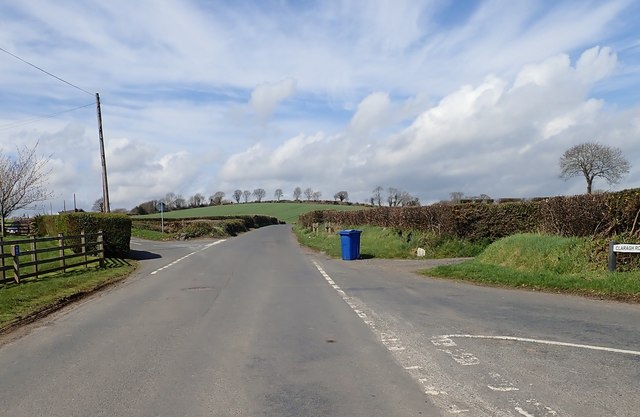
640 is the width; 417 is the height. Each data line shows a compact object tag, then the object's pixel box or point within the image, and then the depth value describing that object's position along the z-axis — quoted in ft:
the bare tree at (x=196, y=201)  453.99
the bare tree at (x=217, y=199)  473.43
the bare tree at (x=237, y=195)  531.09
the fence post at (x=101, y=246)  68.54
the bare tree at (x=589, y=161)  153.89
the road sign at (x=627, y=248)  41.19
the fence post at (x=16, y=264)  48.12
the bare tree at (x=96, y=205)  244.85
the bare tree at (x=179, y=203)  441.27
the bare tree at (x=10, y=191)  120.16
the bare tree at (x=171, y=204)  439.47
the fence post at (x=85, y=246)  63.53
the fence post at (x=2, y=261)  46.76
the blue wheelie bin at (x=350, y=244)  74.99
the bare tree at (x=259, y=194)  529.04
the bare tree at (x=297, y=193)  563.07
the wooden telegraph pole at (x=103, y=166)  102.82
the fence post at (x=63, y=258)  57.46
